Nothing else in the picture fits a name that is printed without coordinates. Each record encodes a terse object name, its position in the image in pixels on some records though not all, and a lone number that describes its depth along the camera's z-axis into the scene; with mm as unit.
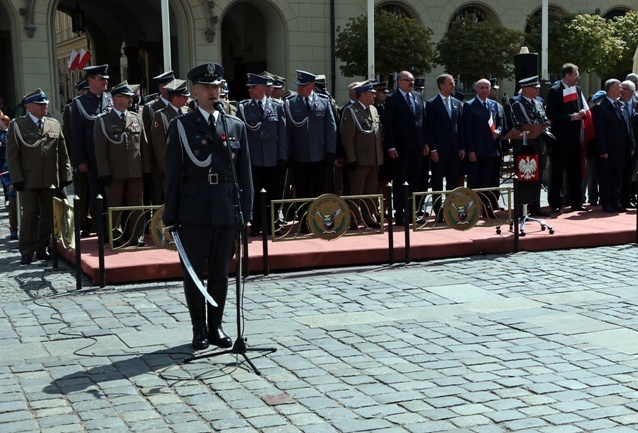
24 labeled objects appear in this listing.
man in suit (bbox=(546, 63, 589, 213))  14703
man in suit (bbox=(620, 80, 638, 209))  15203
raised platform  10625
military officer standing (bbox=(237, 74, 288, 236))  12719
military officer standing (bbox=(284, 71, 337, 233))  13051
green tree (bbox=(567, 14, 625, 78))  32812
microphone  7123
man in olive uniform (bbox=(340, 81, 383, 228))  13258
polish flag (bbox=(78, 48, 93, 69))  22016
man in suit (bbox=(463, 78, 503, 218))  14094
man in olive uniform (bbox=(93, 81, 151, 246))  11820
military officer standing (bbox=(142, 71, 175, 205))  12648
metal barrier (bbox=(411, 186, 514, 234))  12102
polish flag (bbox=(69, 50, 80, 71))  22220
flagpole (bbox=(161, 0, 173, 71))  21984
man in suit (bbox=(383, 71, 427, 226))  13477
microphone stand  7117
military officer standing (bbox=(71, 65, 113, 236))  12344
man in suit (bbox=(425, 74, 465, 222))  13883
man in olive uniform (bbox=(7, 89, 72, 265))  11758
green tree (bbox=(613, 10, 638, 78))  35125
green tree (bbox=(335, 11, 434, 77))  29500
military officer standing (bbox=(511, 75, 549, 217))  14055
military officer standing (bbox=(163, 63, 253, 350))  7457
